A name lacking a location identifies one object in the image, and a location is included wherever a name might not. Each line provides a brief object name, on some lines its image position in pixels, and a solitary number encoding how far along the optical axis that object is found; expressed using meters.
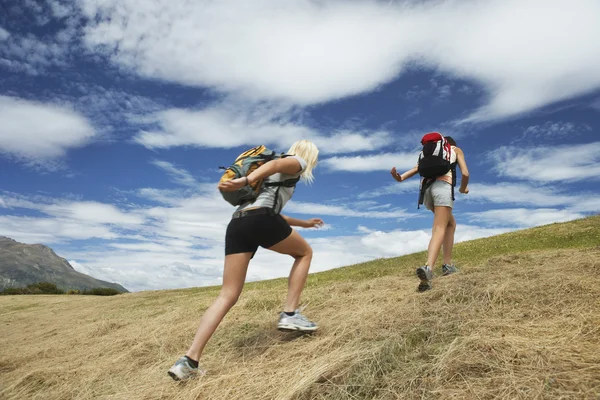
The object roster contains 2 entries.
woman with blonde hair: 4.42
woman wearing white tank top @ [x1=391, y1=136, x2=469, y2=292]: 6.51
